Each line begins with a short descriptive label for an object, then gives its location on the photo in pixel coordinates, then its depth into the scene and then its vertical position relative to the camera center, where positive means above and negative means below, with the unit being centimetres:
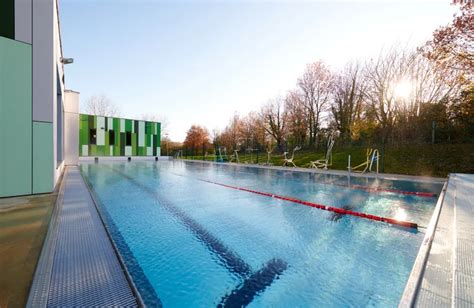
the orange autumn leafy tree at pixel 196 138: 2964 +165
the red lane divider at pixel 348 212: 344 -111
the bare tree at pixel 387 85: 1371 +432
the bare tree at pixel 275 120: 2138 +307
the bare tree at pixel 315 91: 1770 +486
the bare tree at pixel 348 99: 1588 +395
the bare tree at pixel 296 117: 1905 +297
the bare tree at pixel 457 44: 678 +357
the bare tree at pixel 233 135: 2600 +186
